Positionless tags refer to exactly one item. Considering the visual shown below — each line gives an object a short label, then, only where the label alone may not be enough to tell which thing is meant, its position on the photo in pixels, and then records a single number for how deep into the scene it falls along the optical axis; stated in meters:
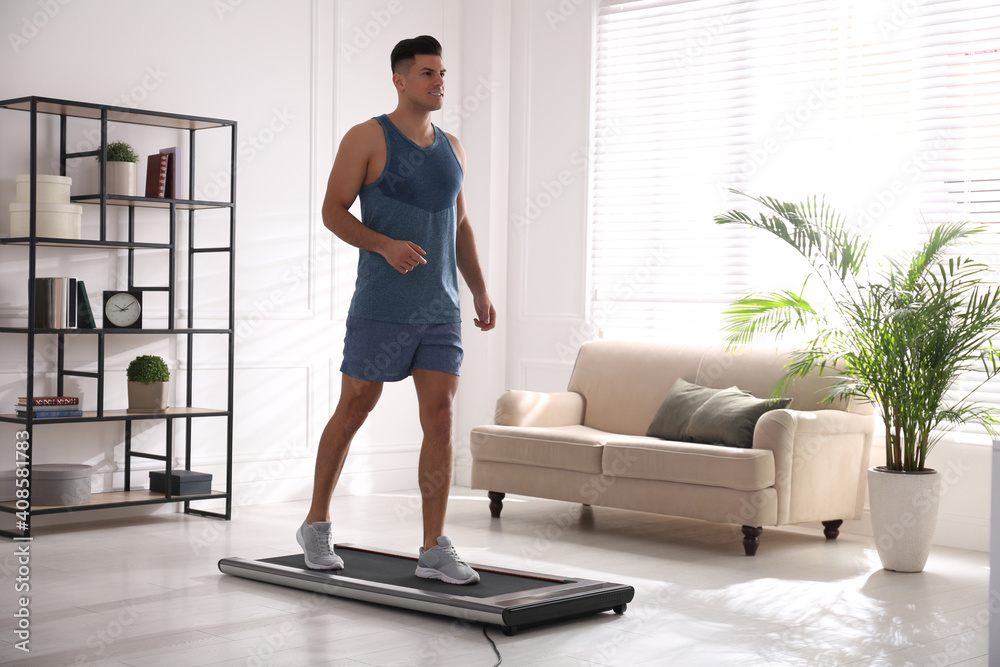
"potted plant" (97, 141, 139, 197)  5.11
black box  5.27
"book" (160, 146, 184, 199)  5.27
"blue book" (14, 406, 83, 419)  4.80
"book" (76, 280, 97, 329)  4.97
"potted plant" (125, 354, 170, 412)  5.16
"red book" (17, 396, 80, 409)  4.82
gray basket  4.84
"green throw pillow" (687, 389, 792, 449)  4.85
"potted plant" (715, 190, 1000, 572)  4.28
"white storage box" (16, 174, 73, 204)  4.83
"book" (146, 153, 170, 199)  5.23
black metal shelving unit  4.76
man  3.53
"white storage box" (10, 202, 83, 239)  4.83
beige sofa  4.62
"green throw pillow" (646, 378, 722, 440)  5.14
